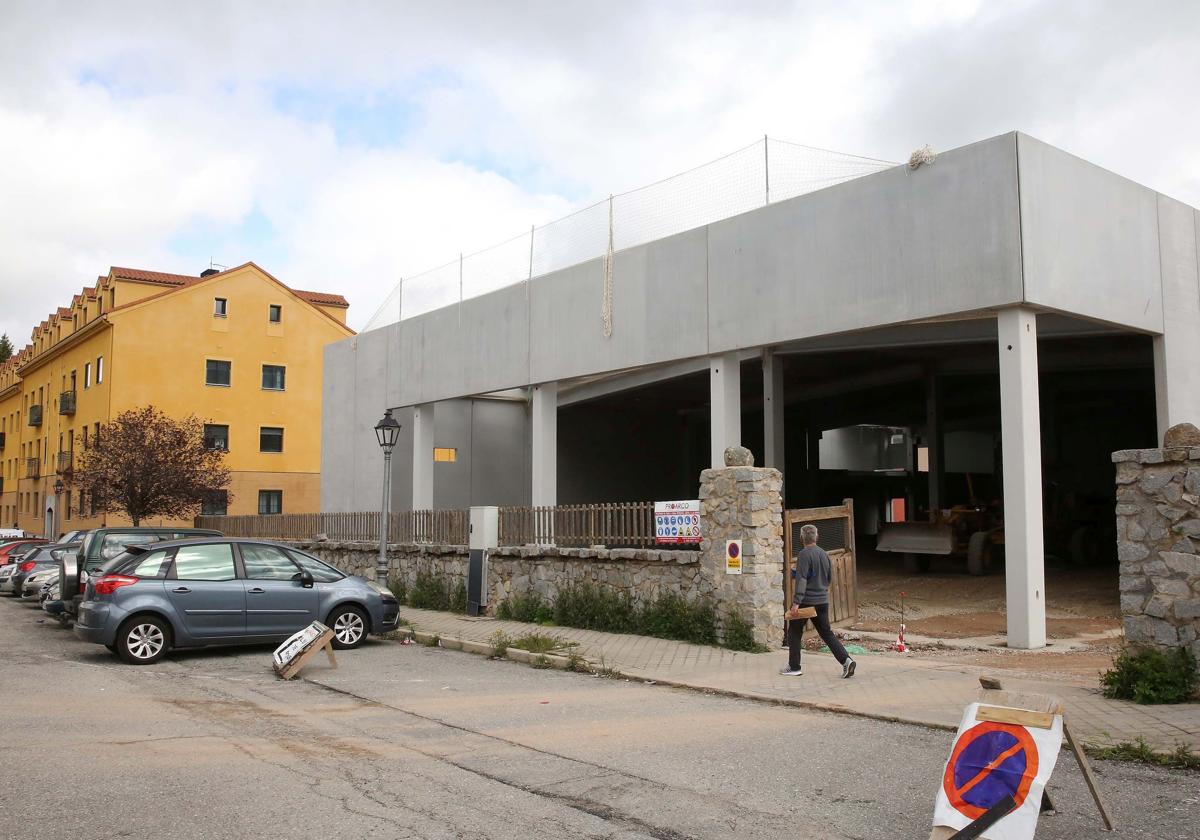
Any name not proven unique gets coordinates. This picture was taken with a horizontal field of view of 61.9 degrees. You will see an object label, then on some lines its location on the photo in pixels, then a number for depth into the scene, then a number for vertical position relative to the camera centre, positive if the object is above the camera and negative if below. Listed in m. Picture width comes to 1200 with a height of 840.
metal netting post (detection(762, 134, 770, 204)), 16.73 +5.58
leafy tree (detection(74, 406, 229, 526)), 34.69 +1.09
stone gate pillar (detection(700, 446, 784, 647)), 12.91 -0.57
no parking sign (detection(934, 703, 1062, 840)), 4.87 -1.42
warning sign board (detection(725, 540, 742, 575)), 13.06 -0.80
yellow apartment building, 45.16 +6.09
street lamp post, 18.45 +0.67
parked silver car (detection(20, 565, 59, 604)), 23.62 -1.94
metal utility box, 17.70 -0.92
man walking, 10.68 -1.00
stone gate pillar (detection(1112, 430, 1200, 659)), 8.67 -0.47
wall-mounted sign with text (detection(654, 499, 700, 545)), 13.98 -0.37
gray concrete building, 13.40 +2.81
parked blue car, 12.55 -1.29
